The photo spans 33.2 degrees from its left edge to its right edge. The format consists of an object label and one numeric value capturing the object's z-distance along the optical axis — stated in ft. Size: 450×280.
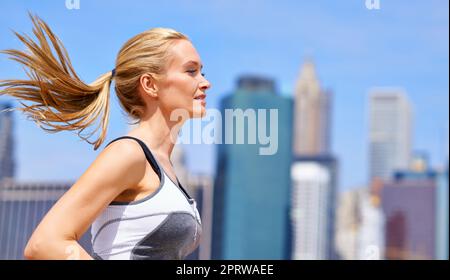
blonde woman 7.62
